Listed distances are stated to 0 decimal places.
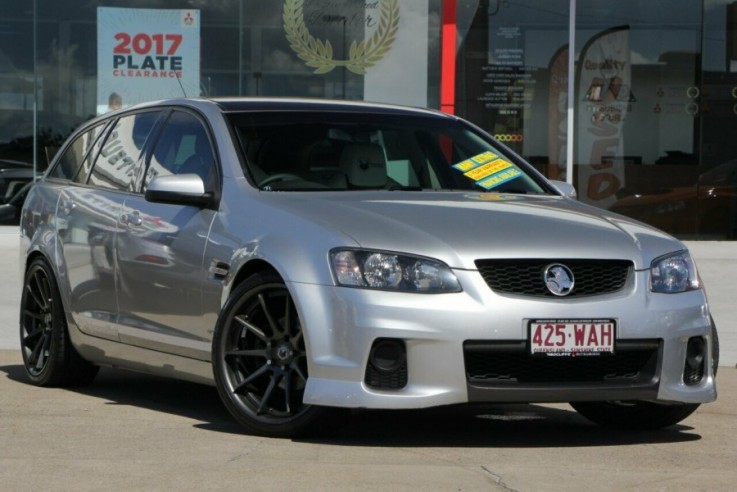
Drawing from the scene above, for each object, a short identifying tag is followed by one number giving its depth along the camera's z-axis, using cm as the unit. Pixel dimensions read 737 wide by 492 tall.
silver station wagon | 755
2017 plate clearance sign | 2354
